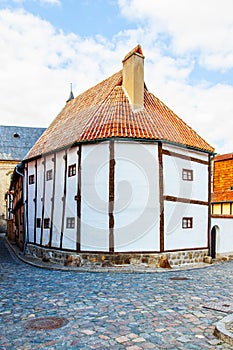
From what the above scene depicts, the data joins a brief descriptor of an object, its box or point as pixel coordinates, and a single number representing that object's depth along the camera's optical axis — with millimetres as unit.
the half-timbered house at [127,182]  13727
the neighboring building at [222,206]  17094
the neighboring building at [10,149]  45000
